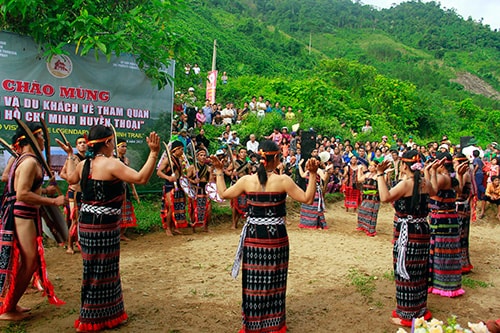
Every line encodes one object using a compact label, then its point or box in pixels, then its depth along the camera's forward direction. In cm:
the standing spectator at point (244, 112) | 1985
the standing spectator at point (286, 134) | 1758
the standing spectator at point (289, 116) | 2163
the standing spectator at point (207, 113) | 1802
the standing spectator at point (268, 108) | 2145
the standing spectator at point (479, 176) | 1408
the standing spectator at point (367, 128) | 2398
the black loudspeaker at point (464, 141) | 1262
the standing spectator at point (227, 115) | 1878
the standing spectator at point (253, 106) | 2081
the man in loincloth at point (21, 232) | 476
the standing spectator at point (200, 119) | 1693
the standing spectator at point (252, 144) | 1591
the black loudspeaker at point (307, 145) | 1124
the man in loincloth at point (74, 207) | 728
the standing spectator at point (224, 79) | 2697
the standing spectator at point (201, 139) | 1392
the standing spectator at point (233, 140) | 1566
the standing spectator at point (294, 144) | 1655
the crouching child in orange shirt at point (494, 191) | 1359
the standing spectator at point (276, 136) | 1723
